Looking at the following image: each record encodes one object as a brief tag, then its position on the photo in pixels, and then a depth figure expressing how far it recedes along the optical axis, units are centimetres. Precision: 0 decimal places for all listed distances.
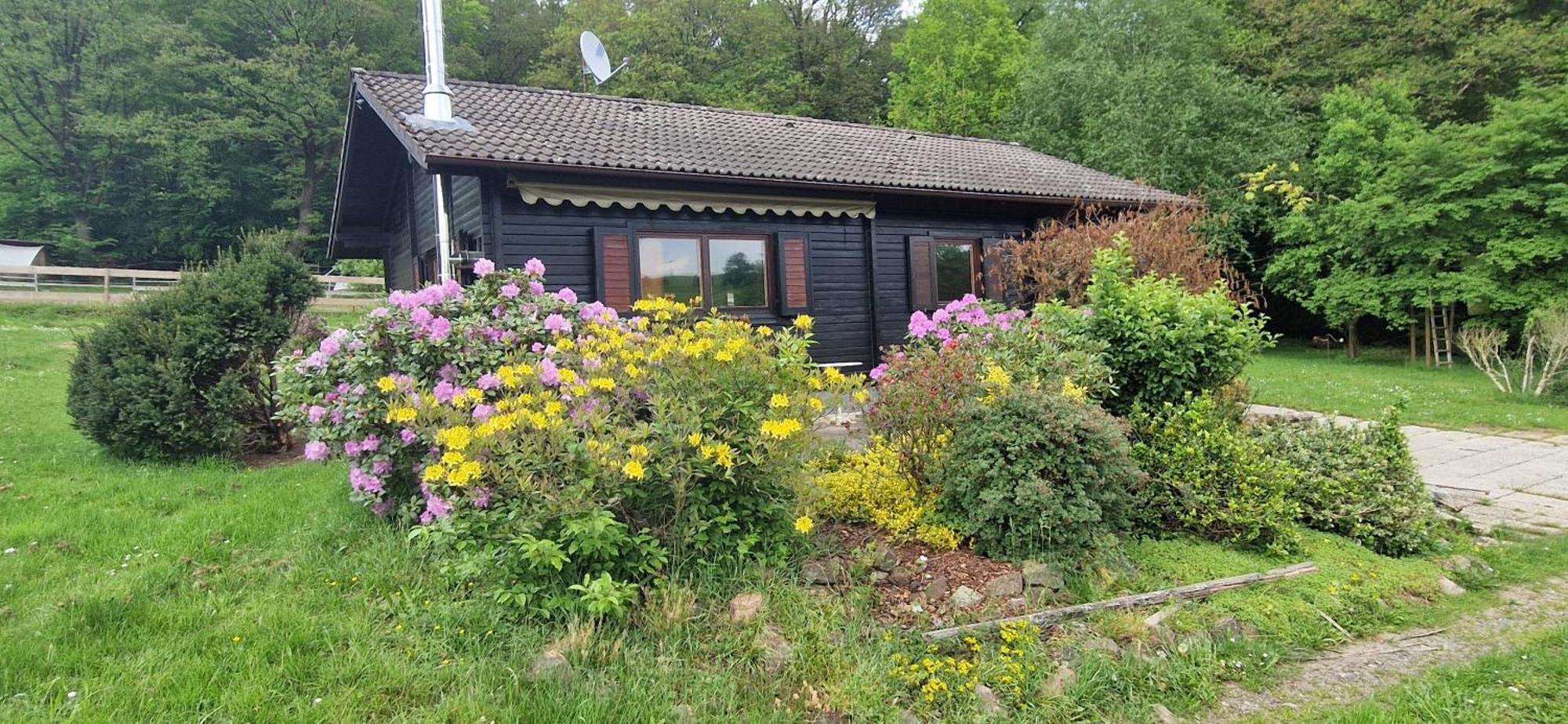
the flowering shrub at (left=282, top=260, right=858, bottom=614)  267
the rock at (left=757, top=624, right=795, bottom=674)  260
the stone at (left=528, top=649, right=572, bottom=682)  248
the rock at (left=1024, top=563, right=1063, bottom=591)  314
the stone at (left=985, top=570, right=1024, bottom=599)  309
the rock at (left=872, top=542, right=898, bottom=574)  329
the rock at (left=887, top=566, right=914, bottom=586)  321
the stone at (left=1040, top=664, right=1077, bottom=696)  260
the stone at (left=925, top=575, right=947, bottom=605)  311
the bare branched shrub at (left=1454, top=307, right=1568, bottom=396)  934
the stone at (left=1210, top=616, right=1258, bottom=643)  300
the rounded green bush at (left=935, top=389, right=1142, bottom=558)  330
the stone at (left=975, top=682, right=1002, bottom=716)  250
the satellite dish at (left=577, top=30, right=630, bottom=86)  1038
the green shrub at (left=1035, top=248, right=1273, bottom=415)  447
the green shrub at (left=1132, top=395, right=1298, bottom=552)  371
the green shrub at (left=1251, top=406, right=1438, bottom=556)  401
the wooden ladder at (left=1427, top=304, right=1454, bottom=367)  1427
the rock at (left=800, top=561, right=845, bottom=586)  312
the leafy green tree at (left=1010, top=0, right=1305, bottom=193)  1834
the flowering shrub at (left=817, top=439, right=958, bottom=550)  357
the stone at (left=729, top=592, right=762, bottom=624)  277
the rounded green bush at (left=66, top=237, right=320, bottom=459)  565
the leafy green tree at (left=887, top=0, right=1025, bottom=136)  2528
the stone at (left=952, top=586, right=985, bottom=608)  304
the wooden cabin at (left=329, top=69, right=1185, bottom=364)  806
